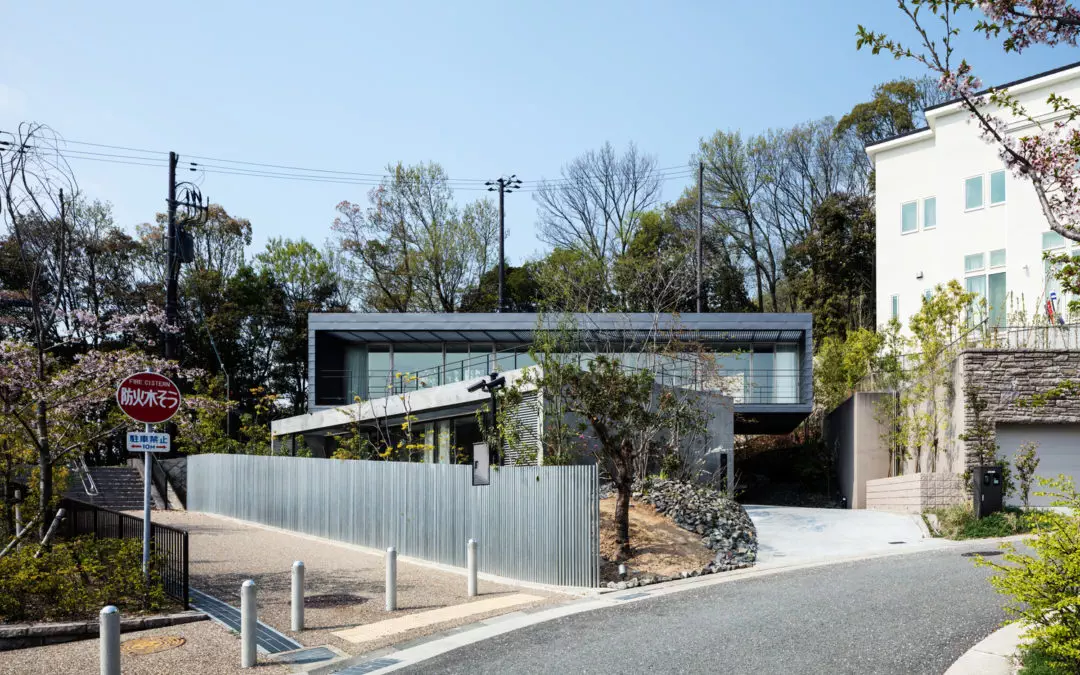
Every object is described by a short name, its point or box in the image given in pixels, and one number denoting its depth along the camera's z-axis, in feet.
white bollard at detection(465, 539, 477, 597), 42.34
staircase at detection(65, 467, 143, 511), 95.45
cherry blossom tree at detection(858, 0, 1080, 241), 19.71
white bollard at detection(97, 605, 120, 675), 26.17
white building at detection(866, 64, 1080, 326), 87.35
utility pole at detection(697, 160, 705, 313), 134.29
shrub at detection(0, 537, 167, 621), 35.14
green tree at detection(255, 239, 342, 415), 155.84
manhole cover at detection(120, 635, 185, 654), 31.32
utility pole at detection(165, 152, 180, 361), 95.61
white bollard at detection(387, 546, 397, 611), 38.68
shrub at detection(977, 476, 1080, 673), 20.94
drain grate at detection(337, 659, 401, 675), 29.01
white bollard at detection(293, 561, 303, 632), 34.78
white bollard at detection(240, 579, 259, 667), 29.50
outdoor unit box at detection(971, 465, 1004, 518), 61.21
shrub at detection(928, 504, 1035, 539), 58.54
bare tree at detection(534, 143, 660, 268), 165.89
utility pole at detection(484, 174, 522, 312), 135.64
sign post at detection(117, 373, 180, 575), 37.40
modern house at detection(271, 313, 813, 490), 83.51
